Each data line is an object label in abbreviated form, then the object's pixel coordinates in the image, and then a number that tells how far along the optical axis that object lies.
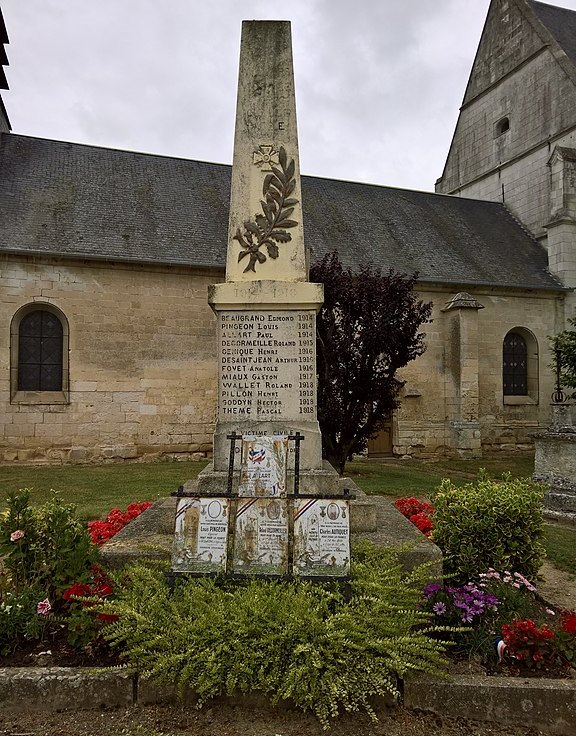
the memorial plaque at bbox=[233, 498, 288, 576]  3.47
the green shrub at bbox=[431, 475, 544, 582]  4.27
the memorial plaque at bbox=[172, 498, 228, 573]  3.42
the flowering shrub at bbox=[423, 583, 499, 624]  3.48
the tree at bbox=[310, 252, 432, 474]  10.52
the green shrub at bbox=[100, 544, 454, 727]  2.72
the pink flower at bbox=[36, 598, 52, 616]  3.29
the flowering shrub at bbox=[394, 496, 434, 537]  5.27
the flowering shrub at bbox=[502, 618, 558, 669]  3.14
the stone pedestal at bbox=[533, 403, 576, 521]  8.40
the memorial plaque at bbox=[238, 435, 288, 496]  3.72
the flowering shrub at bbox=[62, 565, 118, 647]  3.23
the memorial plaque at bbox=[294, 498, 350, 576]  3.40
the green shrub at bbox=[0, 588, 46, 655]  3.28
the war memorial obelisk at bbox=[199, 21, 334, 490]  4.89
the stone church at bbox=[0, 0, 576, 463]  12.88
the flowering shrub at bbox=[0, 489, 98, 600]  3.55
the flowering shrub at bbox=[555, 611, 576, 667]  3.20
